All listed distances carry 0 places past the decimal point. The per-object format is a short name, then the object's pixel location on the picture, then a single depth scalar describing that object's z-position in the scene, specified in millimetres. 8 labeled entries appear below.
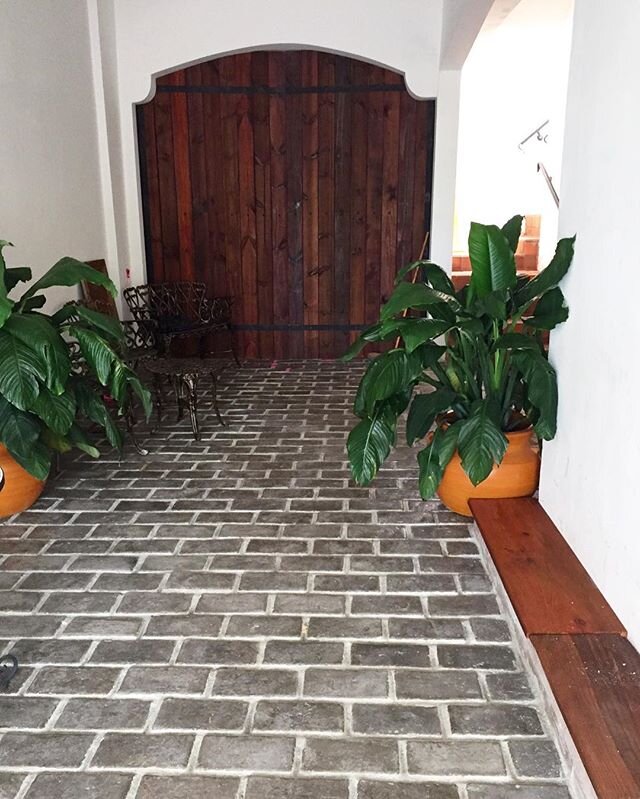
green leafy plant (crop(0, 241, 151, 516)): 2881
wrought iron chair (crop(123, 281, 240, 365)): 5488
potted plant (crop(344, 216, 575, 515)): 2648
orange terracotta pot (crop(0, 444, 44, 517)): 3137
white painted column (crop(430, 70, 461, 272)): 5500
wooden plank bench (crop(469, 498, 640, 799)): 1579
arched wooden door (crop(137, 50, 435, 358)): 5734
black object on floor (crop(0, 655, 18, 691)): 2047
